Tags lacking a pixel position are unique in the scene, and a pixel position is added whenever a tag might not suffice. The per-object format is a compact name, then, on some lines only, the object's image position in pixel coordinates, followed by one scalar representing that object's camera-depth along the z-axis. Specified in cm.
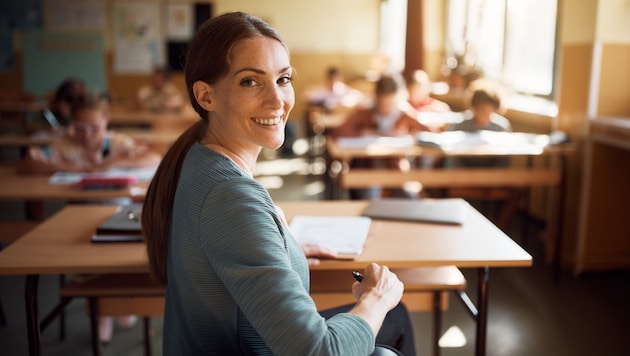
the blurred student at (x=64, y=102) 419
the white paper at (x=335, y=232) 171
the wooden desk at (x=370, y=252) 162
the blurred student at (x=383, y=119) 429
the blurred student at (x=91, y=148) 316
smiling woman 100
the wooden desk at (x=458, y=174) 345
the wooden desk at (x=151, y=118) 540
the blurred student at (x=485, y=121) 419
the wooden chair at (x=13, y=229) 271
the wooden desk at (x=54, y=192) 257
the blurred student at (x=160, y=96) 645
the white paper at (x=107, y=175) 285
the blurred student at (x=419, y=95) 584
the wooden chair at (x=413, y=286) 188
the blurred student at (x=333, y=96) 735
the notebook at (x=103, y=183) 268
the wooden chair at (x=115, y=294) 189
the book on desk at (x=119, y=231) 182
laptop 200
